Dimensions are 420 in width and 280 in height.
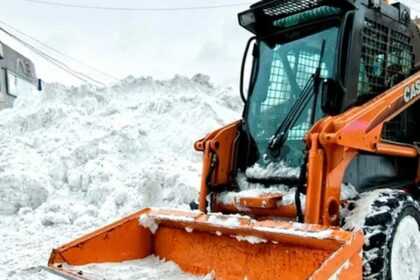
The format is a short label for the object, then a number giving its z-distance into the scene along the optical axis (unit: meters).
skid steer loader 3.64
